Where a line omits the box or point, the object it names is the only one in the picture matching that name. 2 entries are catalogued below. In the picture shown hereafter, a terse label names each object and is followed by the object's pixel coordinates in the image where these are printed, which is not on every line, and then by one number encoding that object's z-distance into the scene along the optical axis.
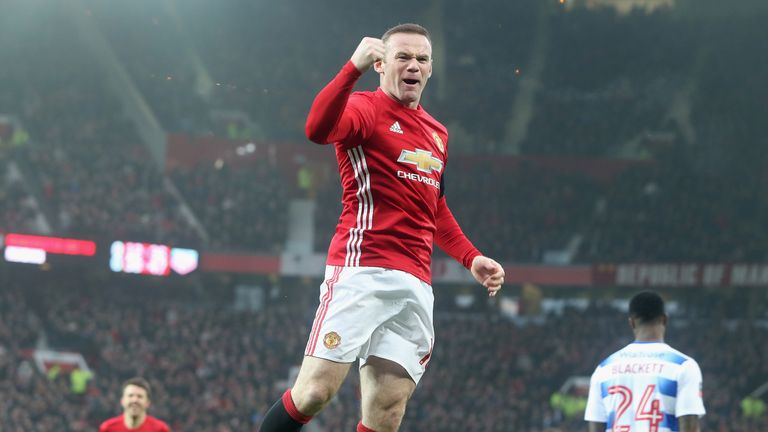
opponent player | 8.53
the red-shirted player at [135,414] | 15.23
